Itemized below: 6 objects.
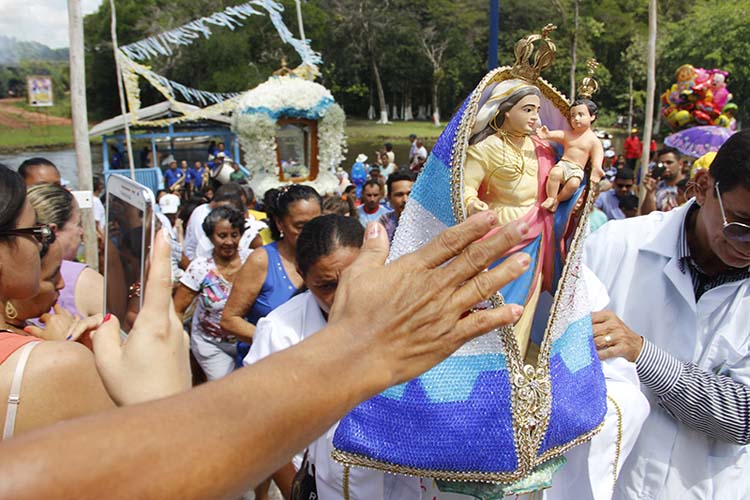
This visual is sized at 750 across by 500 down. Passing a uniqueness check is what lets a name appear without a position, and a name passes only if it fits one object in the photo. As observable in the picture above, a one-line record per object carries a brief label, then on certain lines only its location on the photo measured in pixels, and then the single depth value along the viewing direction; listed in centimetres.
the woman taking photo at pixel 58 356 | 123
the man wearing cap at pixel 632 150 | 1491
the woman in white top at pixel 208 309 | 371
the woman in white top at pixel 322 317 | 183
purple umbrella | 834
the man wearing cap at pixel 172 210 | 671
